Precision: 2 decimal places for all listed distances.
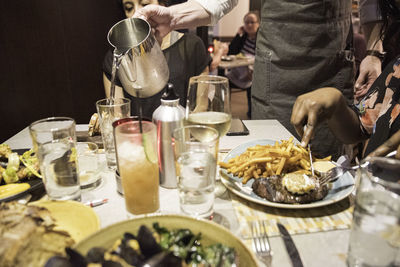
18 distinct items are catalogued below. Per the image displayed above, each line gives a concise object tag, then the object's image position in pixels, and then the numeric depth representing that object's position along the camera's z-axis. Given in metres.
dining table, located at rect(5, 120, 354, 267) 0.78
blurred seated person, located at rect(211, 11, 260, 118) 5.67
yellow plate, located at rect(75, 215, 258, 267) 0.64
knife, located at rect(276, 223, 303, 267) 0.75
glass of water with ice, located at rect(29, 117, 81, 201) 0.96
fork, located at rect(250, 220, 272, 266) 0.76
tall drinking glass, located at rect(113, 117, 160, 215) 0.86
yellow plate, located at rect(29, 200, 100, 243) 0.79
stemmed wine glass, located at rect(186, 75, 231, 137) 1.13
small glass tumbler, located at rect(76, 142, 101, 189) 1.12
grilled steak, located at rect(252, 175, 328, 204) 0.95
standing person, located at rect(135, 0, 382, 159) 2.06
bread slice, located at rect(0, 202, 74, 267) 0.60
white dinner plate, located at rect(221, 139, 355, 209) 0.92
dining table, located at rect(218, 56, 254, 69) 4.82
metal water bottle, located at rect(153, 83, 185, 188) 1.03
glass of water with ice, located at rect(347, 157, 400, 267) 0.63
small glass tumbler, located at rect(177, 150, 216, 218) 0.89
